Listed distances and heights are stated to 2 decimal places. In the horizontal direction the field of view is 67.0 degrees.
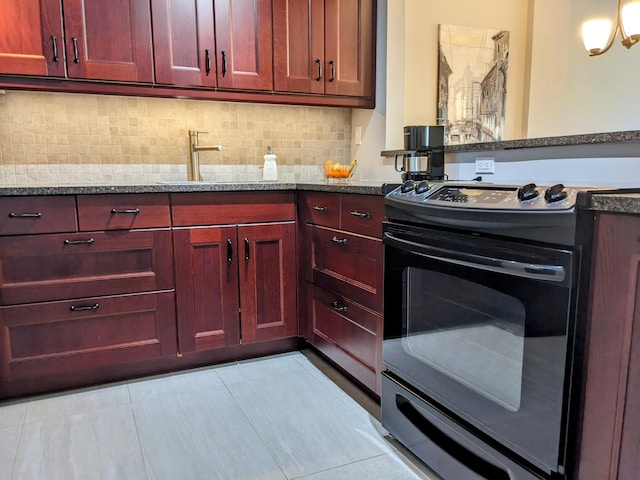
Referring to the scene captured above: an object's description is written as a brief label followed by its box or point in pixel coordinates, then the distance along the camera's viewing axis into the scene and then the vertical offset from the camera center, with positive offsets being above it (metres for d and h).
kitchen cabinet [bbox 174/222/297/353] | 2.24 -0.57
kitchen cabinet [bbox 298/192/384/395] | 1.84 -0.49
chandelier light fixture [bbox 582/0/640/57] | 2.22 +0.66
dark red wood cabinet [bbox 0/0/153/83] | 2.08 +0.56
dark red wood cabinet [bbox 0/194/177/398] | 1.97 -0.52
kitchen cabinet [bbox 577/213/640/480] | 0.96 -0.40
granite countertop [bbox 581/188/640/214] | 0.93 -0.08
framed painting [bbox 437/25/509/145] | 2.80 +0.49
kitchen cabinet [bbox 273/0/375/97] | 2.52 +0.63
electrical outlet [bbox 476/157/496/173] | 1.95 -0.01
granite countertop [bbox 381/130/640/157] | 1.41 +0.07
